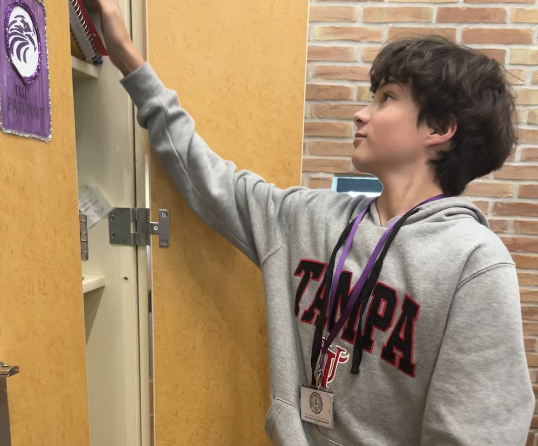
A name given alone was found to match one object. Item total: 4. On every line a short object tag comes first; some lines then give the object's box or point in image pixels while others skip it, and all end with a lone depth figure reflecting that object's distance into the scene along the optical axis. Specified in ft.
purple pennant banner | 1.86
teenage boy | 2.29
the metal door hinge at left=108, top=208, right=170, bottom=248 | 3.36
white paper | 3.38
